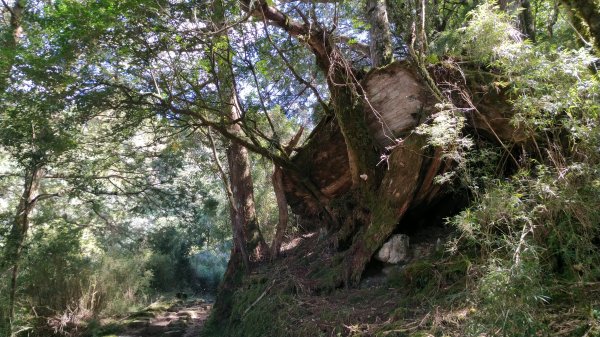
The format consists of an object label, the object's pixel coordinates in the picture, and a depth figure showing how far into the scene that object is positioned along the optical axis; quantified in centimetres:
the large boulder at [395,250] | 640
